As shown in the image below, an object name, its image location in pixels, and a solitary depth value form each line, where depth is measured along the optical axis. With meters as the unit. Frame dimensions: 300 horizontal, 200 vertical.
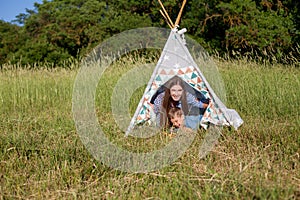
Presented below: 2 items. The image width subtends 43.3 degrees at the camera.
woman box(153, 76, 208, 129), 3.61
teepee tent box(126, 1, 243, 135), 3.44
